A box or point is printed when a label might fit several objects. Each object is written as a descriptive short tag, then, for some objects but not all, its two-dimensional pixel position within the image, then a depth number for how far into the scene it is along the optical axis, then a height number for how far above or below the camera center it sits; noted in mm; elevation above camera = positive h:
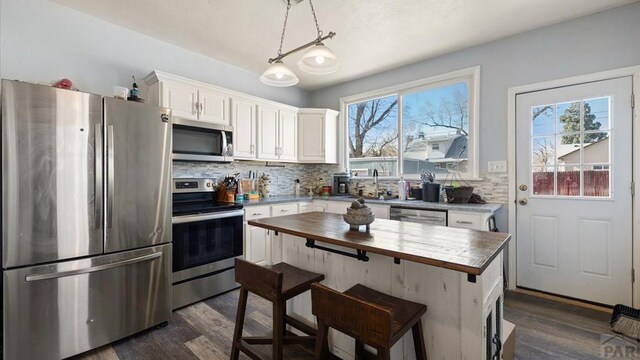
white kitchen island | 1200 -510
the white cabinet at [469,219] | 2535 -405
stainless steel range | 2438 -611
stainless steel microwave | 2703 +407
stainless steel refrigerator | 1619 -261
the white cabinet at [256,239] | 3039 -693
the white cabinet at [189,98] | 2691 +868
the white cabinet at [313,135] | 4125 +649
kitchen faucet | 3761 -17
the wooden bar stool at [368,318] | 990 -586
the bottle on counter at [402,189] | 3387 -144
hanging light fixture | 1797 +814
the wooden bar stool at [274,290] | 1371 -601
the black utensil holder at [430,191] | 3094 -157
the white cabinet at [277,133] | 3600 +633
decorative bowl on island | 1652 -231
